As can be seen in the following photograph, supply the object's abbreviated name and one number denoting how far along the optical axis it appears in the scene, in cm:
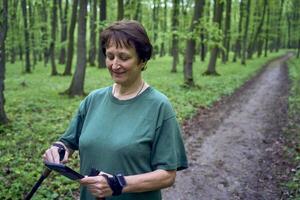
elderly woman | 241
